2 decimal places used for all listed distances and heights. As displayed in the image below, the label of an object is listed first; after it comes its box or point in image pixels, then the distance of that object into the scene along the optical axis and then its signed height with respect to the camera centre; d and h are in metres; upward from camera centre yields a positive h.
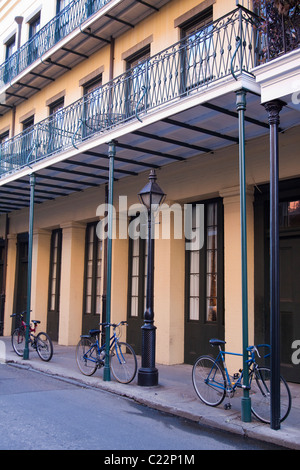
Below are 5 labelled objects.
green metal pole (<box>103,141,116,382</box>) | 8.40 +1.08
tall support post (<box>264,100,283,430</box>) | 5.39 +0.29
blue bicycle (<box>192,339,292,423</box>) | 5.64 -1.32
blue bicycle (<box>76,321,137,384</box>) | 7.95 -1.32
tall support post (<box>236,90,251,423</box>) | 5.73 +0.50
